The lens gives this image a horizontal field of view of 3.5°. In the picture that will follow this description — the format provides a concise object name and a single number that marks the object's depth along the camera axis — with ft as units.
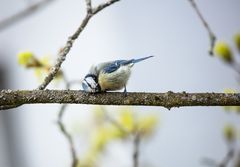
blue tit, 19.48
